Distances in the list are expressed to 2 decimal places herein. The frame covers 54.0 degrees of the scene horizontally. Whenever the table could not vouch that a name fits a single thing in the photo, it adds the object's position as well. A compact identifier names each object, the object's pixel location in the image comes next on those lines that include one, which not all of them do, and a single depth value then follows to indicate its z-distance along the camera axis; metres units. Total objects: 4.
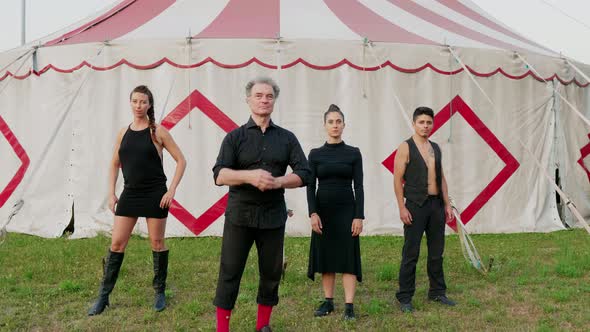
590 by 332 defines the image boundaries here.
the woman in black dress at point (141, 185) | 3.78
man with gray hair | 3.00
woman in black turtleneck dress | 3.76
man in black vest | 4.02
